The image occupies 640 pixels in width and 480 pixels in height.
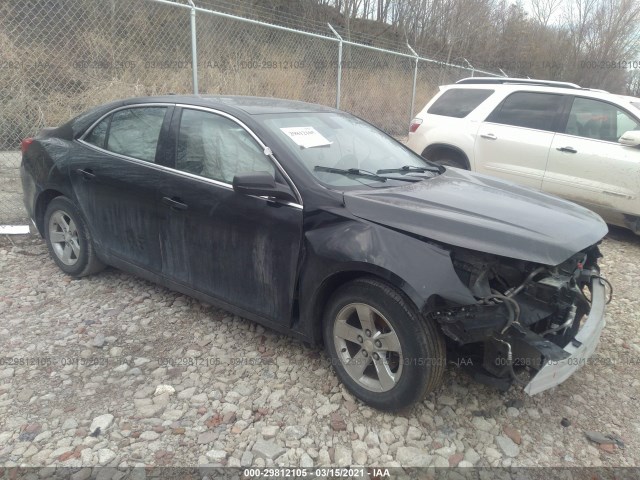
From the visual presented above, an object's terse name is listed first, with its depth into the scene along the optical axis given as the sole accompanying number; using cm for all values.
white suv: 563
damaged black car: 244
